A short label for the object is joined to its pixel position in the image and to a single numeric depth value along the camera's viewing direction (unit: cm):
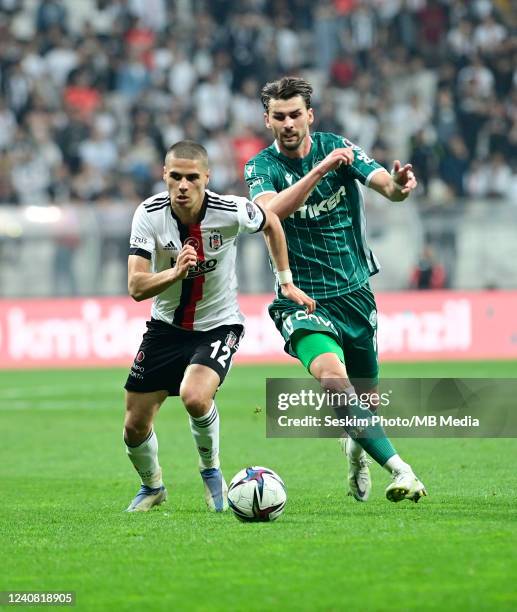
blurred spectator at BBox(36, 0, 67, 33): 4978
